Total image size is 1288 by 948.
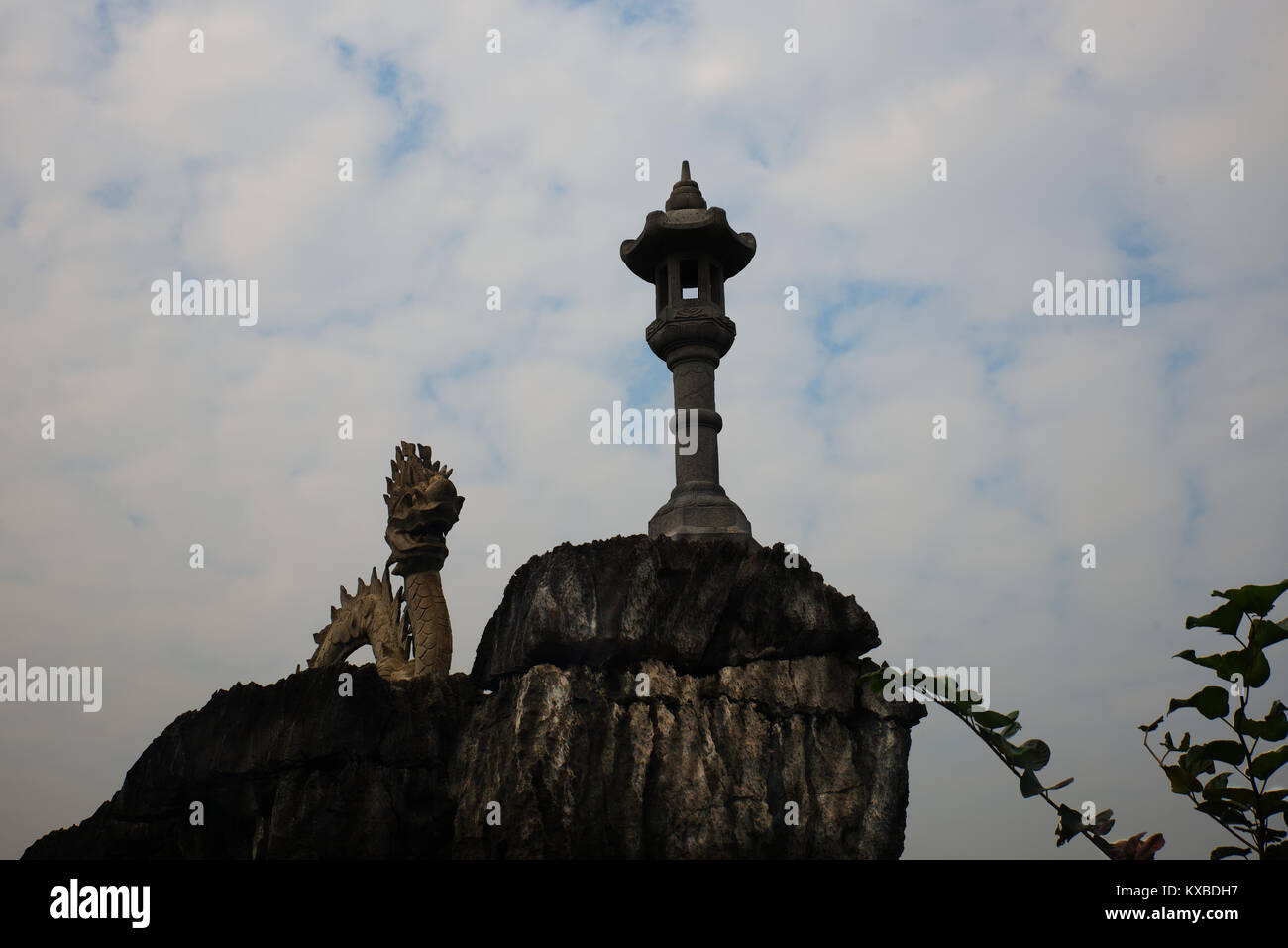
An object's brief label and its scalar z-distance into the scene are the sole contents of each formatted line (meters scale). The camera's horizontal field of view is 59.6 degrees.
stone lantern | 13.37
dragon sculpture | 14.36
